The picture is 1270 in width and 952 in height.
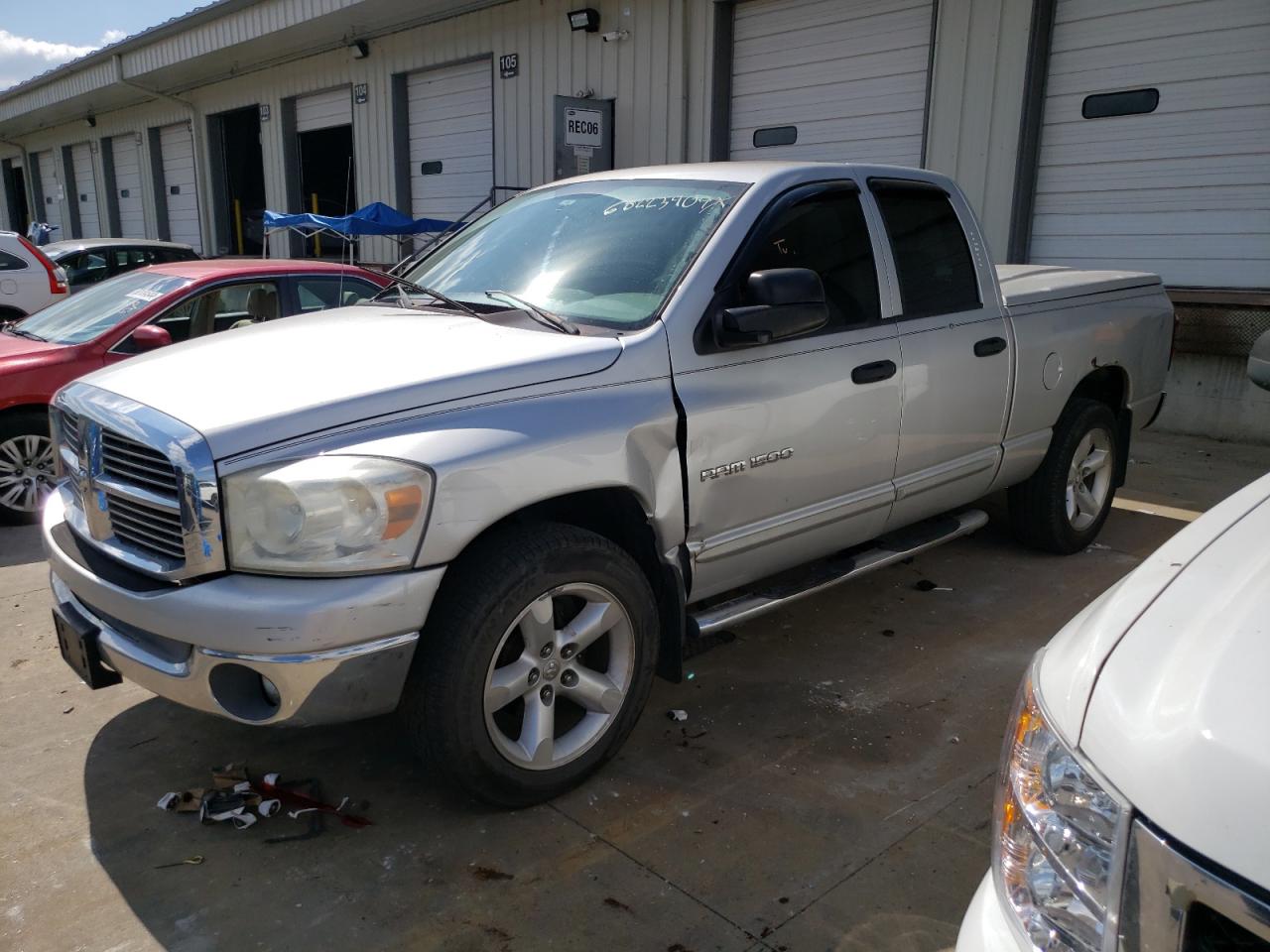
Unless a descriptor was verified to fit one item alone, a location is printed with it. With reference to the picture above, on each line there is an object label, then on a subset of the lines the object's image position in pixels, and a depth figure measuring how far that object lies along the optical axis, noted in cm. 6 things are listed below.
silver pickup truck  255
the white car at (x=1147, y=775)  119
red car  599
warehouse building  802
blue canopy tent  1154
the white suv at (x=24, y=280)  966
